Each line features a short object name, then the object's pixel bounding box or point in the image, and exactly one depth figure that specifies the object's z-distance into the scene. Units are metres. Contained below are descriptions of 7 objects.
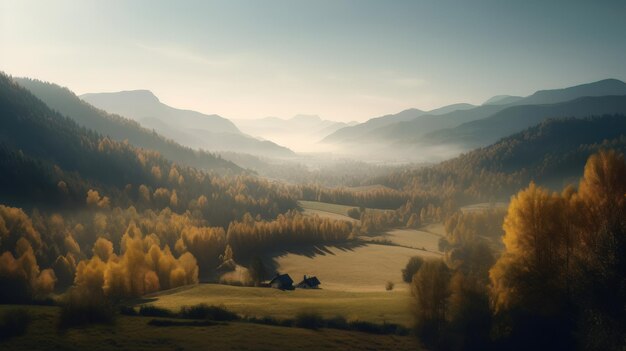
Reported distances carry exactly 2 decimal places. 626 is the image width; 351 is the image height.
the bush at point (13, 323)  47.91
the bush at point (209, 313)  63.47
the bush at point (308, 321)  63.10
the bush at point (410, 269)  127.32
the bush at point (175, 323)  58.03
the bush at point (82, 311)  53.47
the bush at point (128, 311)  64.44
